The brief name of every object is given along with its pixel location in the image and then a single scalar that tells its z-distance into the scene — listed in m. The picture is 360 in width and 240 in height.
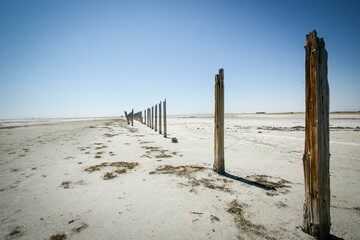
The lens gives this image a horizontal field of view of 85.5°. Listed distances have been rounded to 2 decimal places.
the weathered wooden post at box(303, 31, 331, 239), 2.26
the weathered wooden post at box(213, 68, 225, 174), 5.00
